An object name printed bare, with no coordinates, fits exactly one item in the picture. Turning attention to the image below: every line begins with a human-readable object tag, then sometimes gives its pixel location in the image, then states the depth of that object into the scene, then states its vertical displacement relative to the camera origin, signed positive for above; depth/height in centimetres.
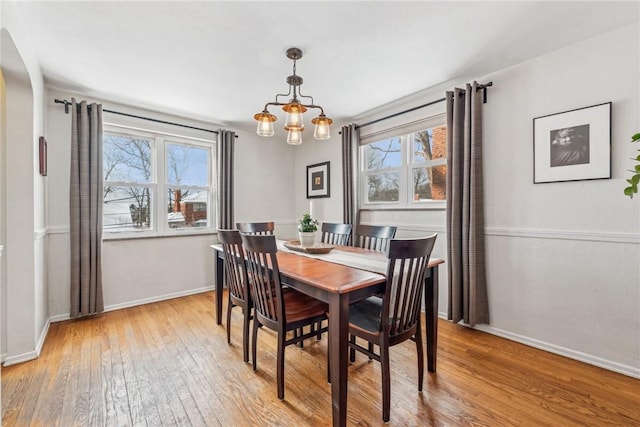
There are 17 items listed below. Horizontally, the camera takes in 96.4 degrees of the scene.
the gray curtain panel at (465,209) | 254 +1
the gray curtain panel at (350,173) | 368 +48
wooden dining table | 142 -43
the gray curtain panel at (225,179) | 390 +44
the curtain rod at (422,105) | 254 +110
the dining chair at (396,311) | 148 -57
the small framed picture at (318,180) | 432 +47
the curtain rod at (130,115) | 279 +109
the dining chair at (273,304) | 169 -64
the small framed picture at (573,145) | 200 +49
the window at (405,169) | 303 +48
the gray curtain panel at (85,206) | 282 +4
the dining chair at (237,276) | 203 -51
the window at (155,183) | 330 +34
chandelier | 204 +69
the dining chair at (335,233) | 288 -24
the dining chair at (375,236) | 248 -23
